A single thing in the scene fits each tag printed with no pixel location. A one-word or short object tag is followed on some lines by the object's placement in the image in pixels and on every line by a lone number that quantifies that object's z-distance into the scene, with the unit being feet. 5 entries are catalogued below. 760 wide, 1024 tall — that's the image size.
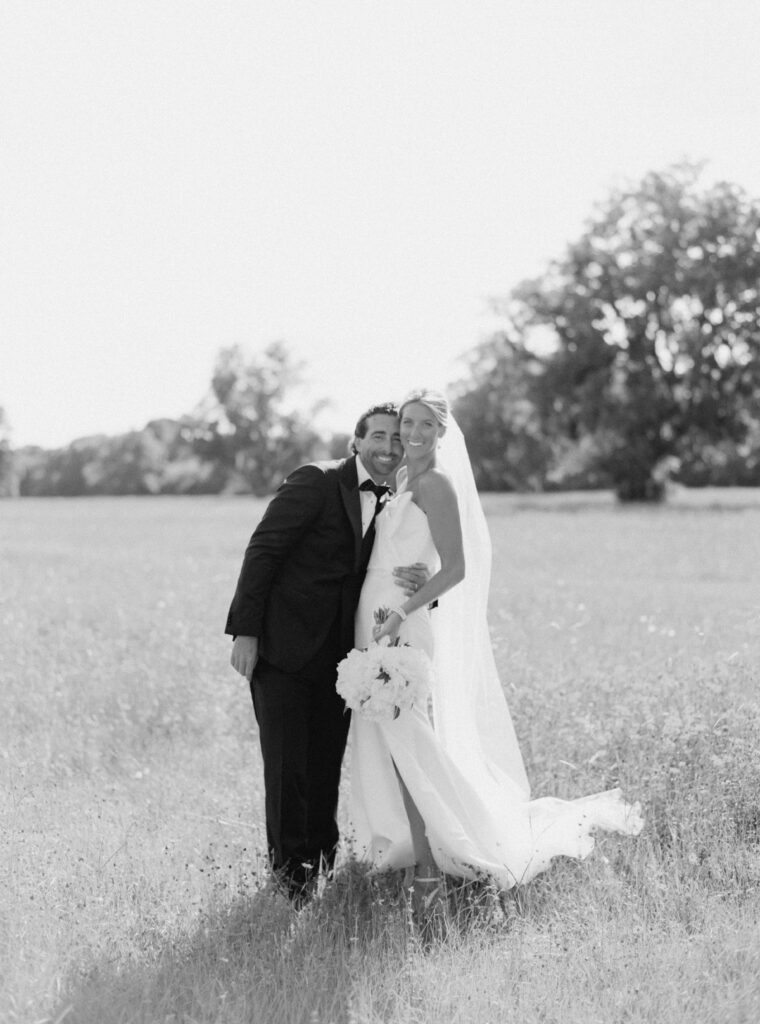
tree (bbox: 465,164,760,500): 156.35
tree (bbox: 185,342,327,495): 257.96
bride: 17.07
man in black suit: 17.69
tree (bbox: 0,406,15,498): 293.04
